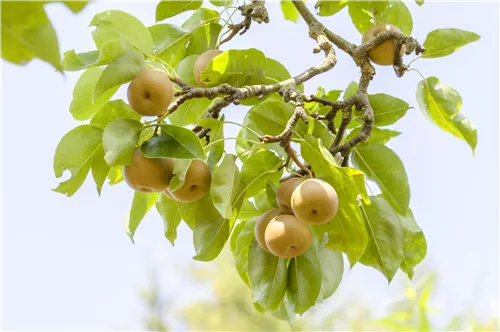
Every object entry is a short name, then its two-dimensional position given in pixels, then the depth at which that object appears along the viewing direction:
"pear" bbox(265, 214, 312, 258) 1.78
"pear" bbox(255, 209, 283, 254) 1.83
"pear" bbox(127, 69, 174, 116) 1.74
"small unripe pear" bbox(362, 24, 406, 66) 1.94
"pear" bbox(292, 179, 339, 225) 1.75
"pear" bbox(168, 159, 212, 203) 1.78
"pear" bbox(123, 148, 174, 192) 1.75
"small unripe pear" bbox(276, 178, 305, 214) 1.81
